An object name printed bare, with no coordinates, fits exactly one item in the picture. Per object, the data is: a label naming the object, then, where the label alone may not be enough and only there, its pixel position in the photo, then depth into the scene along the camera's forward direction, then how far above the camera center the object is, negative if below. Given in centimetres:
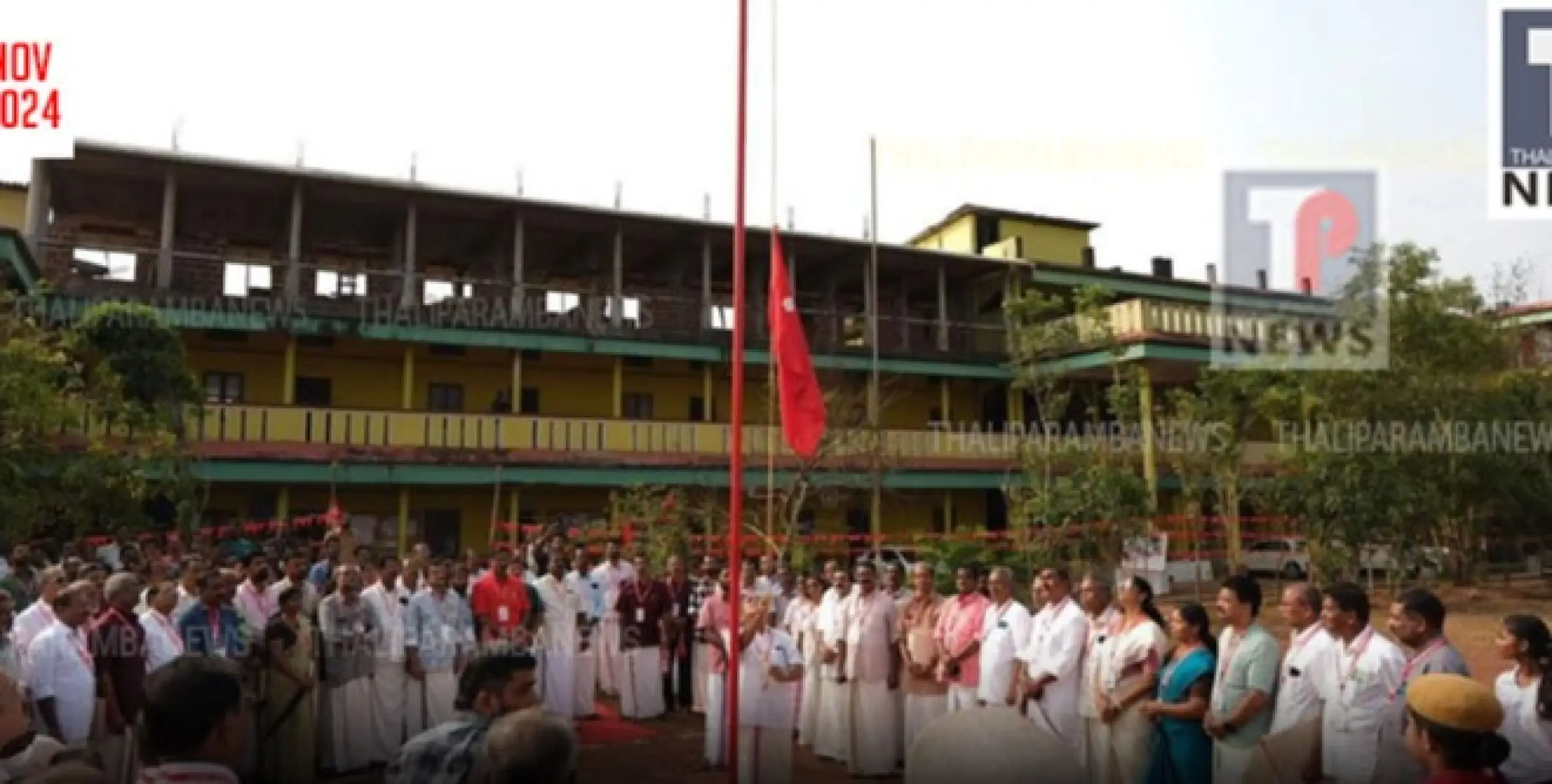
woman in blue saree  538 -126
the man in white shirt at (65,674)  593 -134
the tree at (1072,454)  1689 -6
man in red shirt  937 -145
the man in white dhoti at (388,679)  838 -189
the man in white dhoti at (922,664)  809 -162
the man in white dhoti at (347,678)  816 -184
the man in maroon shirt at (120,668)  620 -137
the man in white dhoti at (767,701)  754 -178
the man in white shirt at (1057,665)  677 -135
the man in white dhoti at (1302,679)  504 -106
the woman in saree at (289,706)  755 -190
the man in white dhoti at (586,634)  1069 -196
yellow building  1870 +203
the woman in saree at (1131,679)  589 -125
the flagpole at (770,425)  872 +20
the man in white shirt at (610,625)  1126 -190
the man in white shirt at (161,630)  661 -122
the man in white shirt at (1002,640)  729 -129
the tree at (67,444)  1159 -16
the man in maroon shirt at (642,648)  1068 -203
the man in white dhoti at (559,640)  1020 -191
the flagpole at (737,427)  562 +9
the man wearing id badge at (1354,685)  484 -103
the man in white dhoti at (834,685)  871 -193
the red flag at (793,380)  745 +45
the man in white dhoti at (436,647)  853 -166
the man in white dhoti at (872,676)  829 -179
